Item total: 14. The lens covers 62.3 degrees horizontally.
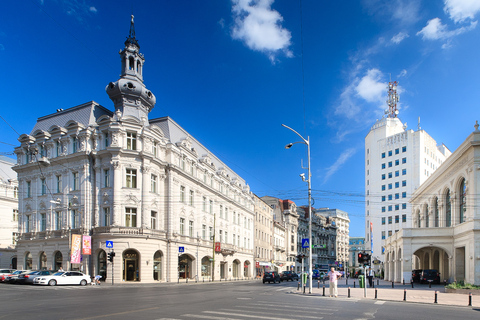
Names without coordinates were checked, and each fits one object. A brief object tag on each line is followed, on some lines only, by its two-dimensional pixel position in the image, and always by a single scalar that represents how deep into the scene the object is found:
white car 32.19
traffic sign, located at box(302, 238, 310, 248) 29.67
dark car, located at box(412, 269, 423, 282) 46.03
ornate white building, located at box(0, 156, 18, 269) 58.28
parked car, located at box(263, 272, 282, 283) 47.66
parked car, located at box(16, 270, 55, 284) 33.56
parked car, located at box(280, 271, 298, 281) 57.55
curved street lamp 28.62
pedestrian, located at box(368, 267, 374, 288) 35.40
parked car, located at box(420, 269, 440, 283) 43.00
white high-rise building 96.62
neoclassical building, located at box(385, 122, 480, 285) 36.62
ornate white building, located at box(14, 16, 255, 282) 40.44
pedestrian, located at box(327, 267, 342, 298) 23.77
